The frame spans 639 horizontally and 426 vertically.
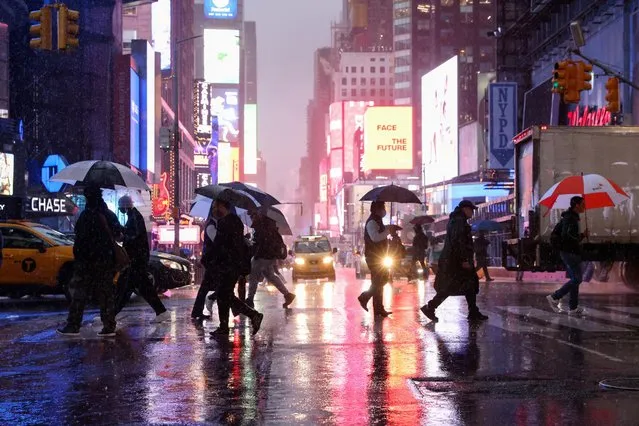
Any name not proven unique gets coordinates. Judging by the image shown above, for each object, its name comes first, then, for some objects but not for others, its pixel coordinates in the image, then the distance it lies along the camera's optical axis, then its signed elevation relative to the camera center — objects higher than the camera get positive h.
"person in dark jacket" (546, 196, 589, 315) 14.89 -0.12
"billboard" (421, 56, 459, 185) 95.38 +11.61
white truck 20.77 +1.18
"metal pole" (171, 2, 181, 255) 35.03 +2.86
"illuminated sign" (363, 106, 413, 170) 141.62 +14.24
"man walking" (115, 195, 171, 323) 13.71 -0.23
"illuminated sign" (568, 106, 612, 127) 41.40 +5.26
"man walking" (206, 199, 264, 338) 12.08 -0.28
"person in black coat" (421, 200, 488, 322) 13.80 -0.35
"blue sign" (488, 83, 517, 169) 59.25 +7.10
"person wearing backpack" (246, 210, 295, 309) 16.92 -0.21
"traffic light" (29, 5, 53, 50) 18.06 +3.83
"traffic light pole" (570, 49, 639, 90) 24.30 +4.23
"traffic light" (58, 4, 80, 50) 18.31 +3.85
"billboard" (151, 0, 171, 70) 77.12 +16.28
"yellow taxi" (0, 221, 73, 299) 19.50 -0.45
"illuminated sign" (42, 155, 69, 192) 48.47 +3.58
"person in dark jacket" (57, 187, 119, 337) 12.07 -0.26
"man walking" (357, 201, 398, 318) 14.80 -0.19
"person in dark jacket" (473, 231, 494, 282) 31.77 -0.33
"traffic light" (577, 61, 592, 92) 22.88 +3.73
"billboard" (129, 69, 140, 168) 58.38 +7.04
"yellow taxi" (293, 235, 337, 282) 39.44 -0.93
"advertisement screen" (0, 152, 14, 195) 38.75 +2.63
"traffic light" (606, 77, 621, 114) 23.39 +3.36
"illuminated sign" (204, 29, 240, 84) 169.88 +31.46
